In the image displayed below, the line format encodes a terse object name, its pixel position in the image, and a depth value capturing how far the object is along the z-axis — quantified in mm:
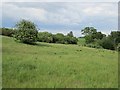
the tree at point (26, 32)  19552
